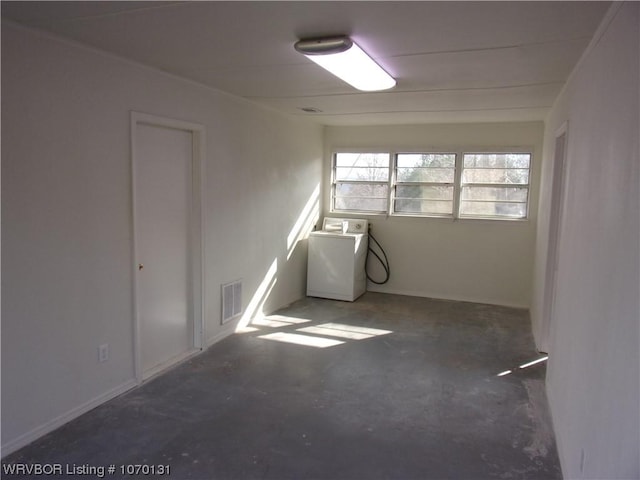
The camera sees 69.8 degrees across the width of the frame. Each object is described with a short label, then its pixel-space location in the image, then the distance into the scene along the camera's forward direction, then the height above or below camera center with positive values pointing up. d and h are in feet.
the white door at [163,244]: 11.21 -1.39
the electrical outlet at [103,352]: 9.99 -3.57
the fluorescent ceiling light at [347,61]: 8.16 +2.69
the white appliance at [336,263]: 19.26 -2.93
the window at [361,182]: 20.93 +0.58
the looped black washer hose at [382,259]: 21.11 -2.93
